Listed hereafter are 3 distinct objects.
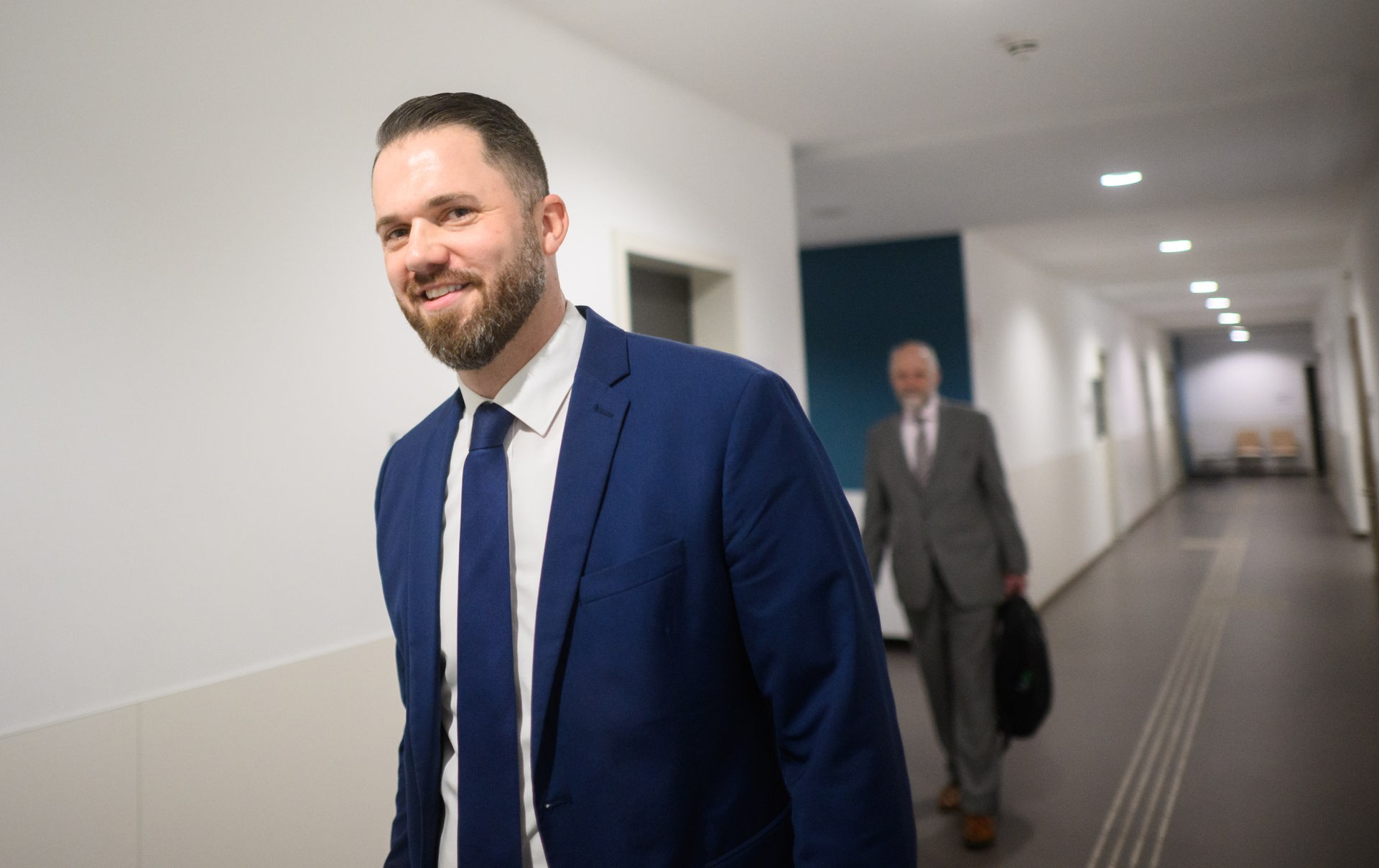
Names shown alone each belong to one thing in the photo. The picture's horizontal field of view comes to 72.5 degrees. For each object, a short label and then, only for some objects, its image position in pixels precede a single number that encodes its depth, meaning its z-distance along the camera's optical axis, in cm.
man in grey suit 341
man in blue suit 103
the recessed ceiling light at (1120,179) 568
